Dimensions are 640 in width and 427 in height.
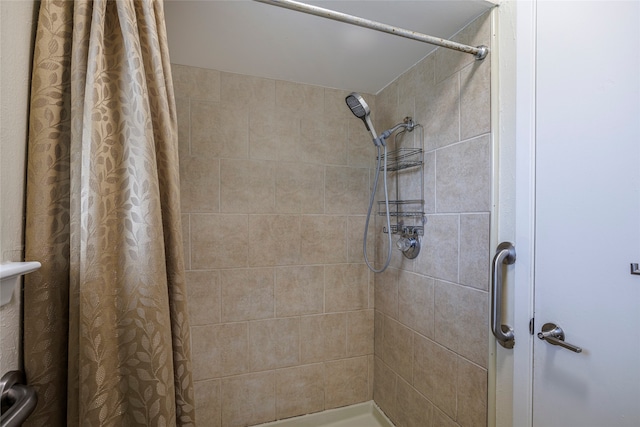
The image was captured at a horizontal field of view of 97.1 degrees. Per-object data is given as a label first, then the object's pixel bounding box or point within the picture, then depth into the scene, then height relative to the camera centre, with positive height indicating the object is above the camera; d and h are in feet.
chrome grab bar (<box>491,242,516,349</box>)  3.01 -0.86
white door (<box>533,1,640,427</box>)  2.20 +0.02
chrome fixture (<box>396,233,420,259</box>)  4.50 -0.53
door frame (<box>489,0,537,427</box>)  2.88 +0.20
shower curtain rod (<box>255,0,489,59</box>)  2.67 +1.95
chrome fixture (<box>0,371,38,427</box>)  1.61 -1.16
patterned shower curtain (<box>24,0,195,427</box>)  2.05 -0.14
